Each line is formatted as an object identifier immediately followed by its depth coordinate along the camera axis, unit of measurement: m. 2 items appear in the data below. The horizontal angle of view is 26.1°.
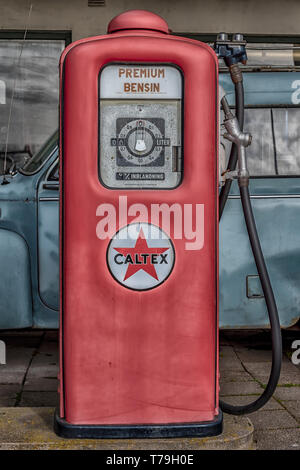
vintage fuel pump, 2.66
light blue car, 4.23
